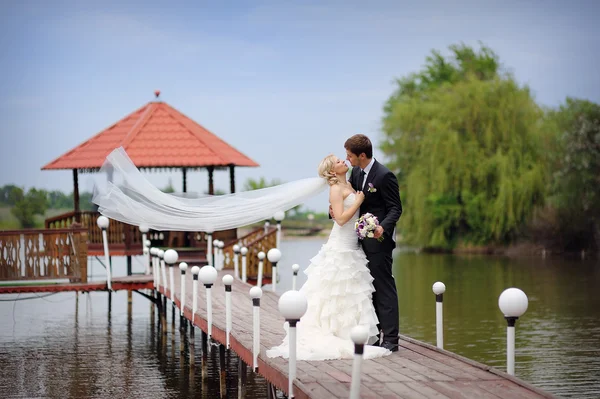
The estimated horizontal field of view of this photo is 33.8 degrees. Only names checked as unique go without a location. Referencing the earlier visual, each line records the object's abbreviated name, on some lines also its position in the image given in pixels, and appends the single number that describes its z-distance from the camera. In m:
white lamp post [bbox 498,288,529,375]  7.39
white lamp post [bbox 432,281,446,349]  9.38
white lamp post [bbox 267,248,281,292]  13.38
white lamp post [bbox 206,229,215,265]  19.46
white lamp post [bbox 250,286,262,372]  9.02
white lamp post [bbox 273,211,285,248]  16.91
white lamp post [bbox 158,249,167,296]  16.27
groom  9.07
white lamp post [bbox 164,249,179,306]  13.96
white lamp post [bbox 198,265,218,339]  10.26
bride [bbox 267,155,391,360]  9.22
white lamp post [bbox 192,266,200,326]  13.01
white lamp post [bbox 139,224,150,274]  20.34
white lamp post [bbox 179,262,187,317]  13.17
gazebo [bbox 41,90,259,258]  23.81
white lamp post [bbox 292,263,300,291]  13.34
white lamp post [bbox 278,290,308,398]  7.27
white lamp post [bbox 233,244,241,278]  17.69
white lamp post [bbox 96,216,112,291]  17.55
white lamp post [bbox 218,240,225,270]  18.49
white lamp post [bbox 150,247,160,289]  17.17
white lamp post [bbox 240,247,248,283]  16.56
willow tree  41.25
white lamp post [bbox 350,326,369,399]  6.00
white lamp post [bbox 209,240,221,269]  18.80
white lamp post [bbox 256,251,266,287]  15.39
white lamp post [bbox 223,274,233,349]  10.15
